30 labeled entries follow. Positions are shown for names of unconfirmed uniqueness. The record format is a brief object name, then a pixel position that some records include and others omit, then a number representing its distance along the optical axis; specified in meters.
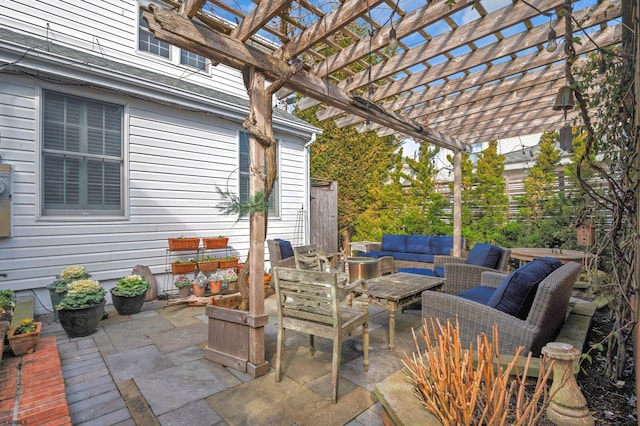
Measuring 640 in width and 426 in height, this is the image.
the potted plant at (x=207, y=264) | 5.50
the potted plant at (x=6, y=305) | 3.08
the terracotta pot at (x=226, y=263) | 5.77
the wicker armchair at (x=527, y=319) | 2.13
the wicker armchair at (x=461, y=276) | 4.22
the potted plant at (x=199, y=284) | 5.26
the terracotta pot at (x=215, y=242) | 5.70
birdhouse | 4.35
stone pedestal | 1.32
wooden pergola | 2.70
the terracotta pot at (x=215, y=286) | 5.38
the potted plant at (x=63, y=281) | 3.85
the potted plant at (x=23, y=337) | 2.83
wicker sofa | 6.75
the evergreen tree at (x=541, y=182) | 7.64
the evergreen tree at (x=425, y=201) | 8.57
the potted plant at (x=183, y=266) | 5.27
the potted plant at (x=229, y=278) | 5.54
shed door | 8.63
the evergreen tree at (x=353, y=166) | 10.67
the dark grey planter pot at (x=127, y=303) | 4.27
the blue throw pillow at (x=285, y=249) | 5.84
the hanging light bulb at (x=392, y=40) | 2.98
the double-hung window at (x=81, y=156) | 4.40
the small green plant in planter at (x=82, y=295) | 3.44
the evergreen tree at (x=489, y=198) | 7.87
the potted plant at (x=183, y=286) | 5.21
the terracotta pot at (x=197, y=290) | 5.25
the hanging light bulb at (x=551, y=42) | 2.72
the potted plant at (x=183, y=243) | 5.30
